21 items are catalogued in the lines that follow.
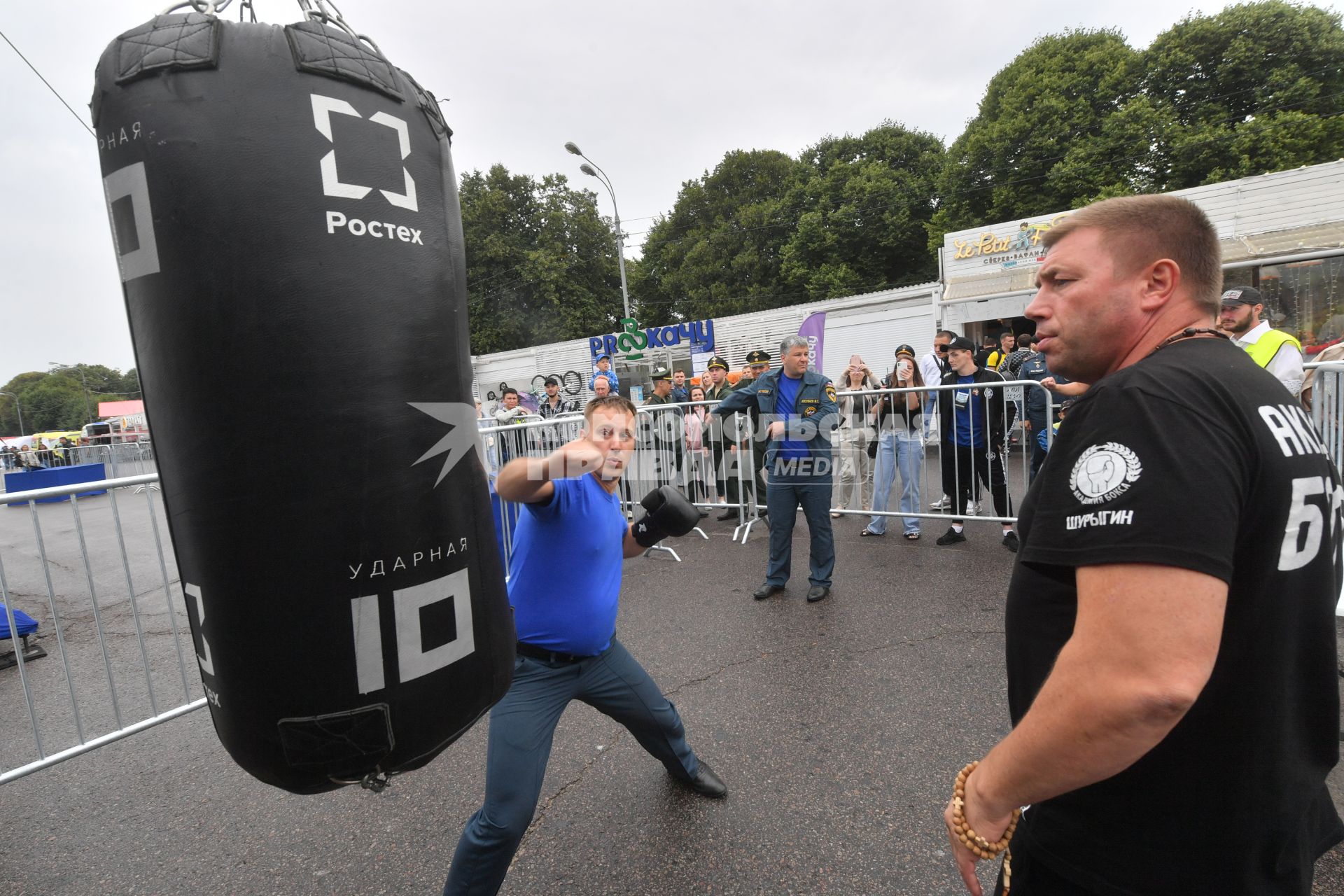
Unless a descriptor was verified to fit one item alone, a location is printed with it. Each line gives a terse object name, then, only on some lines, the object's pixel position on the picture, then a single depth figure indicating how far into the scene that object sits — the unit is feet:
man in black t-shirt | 2.71
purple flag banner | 50.80
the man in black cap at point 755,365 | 23.59
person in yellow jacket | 13.01
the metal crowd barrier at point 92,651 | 10.40
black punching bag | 3.50
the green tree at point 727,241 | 110.32
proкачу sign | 63.46
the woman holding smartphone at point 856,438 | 23.22
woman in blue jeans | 20.72
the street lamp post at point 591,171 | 53.26
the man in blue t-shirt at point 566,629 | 6.11
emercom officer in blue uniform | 15.53
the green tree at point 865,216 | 98.17
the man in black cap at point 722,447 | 24.21
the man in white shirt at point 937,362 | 25.23
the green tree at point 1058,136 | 72.49
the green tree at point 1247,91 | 65.92
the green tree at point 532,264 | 112.57
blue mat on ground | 14.33
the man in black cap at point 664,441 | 24.68
